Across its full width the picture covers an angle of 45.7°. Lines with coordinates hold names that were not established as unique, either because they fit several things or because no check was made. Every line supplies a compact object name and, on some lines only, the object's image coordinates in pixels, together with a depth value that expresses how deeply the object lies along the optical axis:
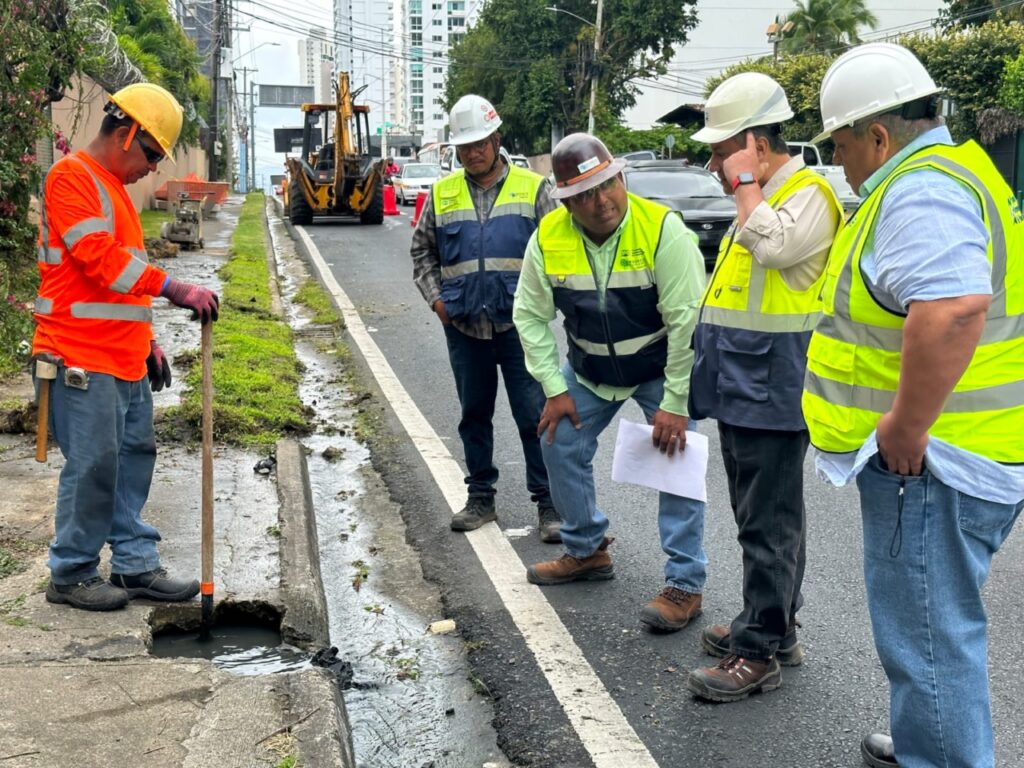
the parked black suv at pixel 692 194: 16.81
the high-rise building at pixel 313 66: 101.75
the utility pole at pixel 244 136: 81.91
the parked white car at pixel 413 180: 39.84
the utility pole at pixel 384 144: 85.28
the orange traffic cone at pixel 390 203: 30.47
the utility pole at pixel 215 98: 37.48
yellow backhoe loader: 26.44
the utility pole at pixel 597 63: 48.32
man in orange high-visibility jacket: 4.43
